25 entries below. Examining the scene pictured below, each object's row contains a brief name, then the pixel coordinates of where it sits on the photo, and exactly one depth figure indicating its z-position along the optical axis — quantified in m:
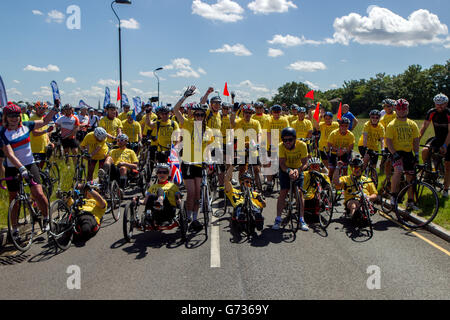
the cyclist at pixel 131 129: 11.12
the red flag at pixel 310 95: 15.31
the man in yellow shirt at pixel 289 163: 6.40
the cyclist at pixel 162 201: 5.88
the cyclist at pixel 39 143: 8.54
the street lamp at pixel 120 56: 18.34
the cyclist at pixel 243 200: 6.28
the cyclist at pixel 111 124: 9.99
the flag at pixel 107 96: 19.89
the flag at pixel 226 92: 12.34
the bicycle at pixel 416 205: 6.74
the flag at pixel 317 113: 12.67
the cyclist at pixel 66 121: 10.02
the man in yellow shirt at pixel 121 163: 7.95
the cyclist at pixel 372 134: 8.99
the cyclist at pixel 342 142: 8.47
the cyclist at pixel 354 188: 6.77
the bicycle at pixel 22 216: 5.42
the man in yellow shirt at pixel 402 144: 7.25
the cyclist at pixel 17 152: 5.55
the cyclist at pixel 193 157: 6.39
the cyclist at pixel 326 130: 10.02
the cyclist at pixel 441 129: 7.88
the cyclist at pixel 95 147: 7.92
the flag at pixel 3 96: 7.97
